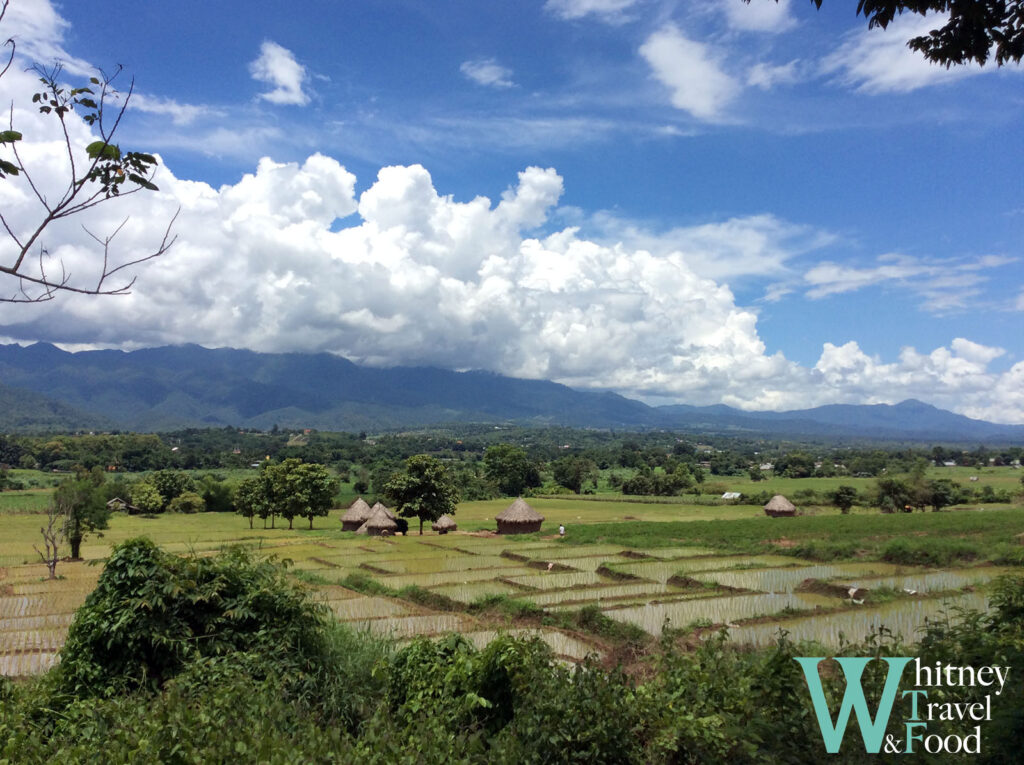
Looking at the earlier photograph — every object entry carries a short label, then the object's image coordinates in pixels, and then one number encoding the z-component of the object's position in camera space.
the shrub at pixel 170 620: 7.09
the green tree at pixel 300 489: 44.56
